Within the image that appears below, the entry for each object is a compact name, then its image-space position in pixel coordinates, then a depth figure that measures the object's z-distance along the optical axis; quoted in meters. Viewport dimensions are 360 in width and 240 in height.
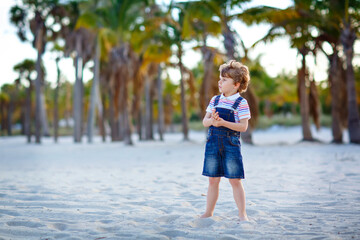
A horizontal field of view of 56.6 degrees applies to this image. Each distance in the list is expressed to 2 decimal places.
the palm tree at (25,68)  29.23
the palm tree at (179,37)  16.09
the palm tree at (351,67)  12.32
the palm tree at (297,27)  12.63
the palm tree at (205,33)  13.66
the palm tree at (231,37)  13.37
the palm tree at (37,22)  20.08
